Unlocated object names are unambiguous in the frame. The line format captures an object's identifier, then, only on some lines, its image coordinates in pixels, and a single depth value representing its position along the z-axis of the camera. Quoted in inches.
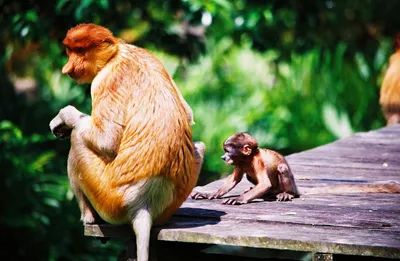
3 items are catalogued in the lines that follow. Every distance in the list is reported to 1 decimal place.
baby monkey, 356.8
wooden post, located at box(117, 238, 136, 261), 312.0
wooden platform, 286.1
